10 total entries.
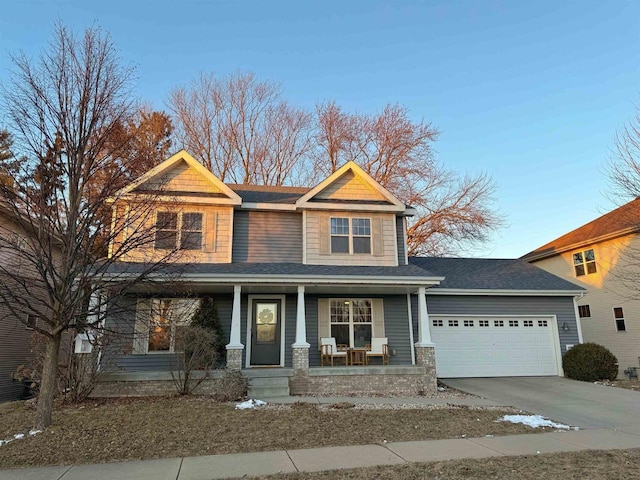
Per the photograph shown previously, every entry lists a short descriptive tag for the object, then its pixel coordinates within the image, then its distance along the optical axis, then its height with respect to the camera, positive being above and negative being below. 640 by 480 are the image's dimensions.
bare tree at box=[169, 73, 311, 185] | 24.47 +12.42
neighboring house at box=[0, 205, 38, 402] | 11.89 -0.31
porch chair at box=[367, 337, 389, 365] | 11.85 -0.39
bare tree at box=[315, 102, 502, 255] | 22.23 +9.57
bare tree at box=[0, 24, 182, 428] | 6.52 +2.43
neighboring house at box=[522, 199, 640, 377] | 15.58 +2.34
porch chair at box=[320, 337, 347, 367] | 11.65 -0.42
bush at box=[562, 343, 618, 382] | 12.27 -0.94
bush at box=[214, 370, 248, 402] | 9.05 -1.09
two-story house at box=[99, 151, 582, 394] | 10.52 +1.18
